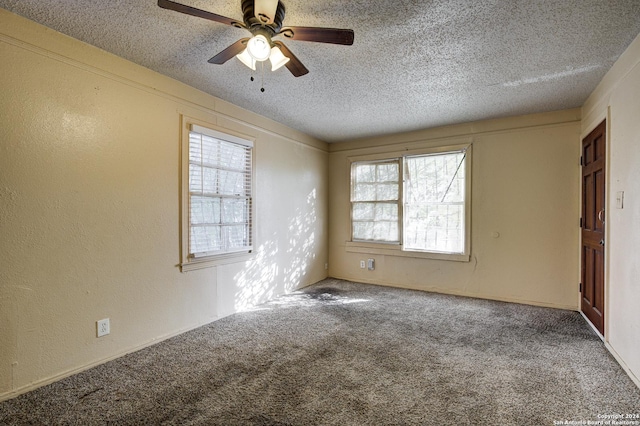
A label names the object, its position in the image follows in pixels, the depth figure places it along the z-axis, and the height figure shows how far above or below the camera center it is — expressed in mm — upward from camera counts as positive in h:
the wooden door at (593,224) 2943 -104
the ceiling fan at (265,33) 1703 +1083
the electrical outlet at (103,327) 2428 -926
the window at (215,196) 3125 +174
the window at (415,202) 4430 +171
